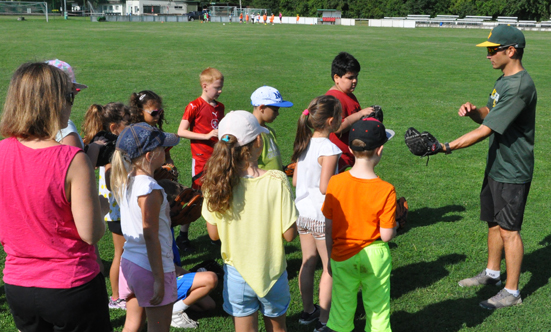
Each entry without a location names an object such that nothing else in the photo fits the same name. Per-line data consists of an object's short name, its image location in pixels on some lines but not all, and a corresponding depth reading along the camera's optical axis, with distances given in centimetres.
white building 9844
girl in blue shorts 294
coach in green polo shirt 432
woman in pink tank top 232
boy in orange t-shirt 327
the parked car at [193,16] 8221
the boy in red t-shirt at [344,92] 483
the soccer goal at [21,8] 6284
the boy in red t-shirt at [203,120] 537
